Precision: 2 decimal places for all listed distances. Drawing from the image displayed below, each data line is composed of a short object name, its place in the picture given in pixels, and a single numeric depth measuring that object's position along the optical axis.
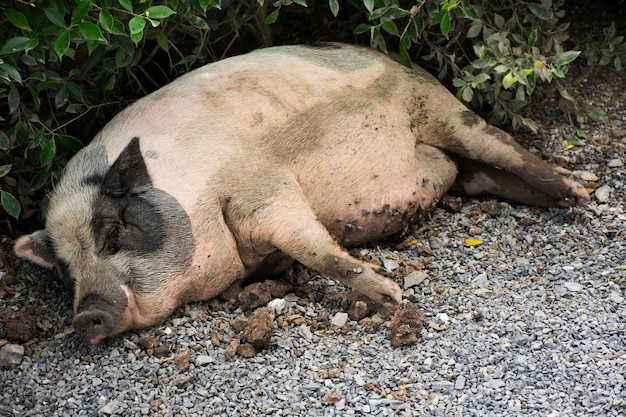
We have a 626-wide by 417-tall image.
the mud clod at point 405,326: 6.65
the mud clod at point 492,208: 8.44
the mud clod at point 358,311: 7.06
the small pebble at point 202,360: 6.63
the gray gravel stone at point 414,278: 7.45
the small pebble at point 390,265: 7.74
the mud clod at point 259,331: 6.68
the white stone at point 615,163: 8.68
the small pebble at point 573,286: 7.16
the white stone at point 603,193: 8.34
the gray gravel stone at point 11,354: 6.83
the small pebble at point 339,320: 7.05
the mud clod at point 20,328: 7.06
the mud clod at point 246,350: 6.66
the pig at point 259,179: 7.04
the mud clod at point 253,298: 7.22
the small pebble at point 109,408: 6.23
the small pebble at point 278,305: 7.18
